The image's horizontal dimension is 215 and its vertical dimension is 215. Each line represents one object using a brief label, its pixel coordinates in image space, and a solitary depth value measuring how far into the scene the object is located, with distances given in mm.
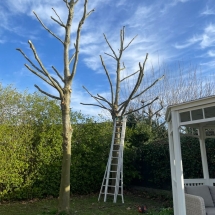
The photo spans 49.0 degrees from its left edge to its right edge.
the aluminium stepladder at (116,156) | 6980
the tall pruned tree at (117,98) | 7467
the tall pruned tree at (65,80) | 4824
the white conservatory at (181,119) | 3975
